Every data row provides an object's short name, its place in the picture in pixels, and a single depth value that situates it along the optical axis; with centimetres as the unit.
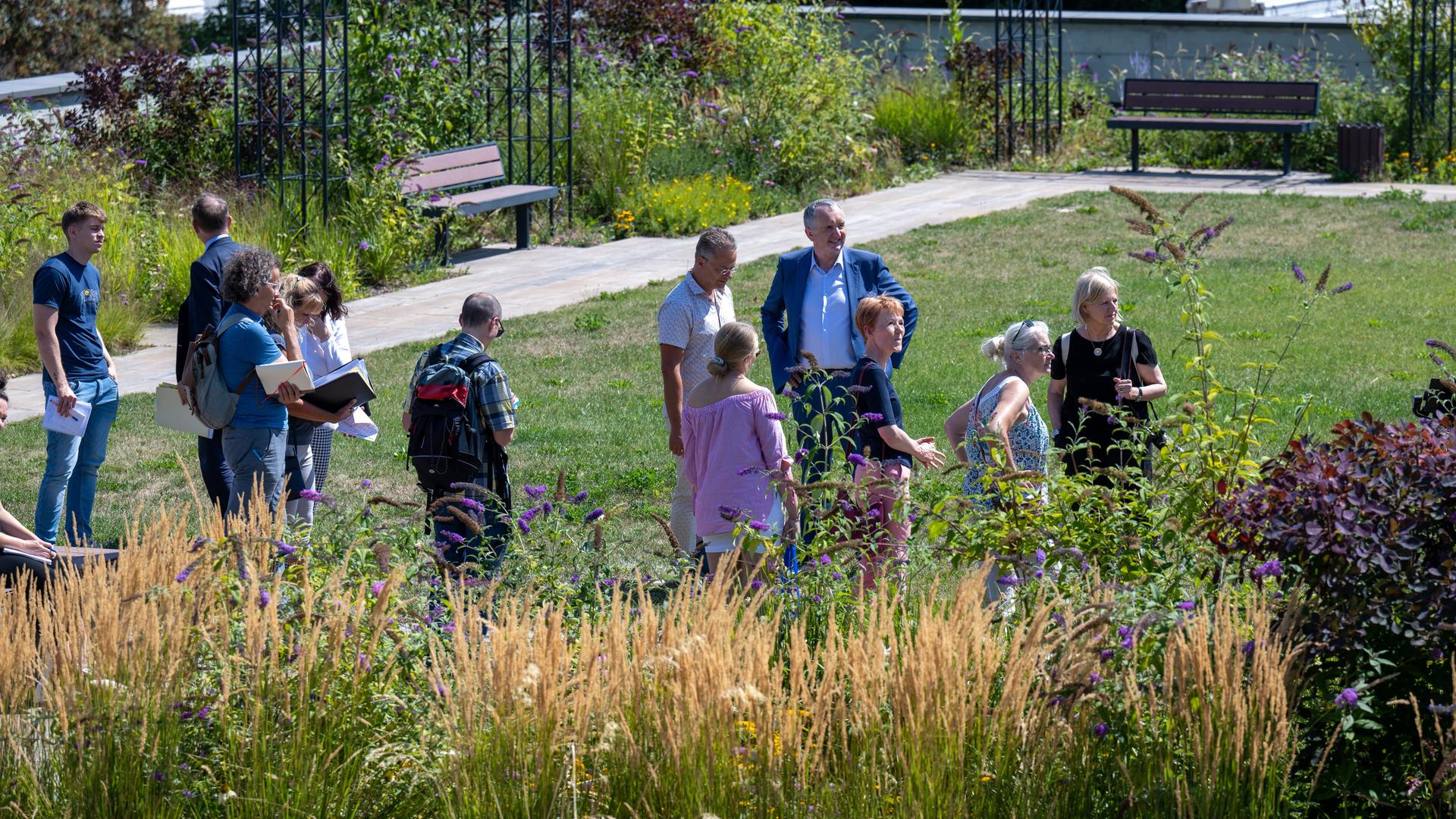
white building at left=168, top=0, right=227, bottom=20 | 5772
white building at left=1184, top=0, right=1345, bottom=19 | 5883
